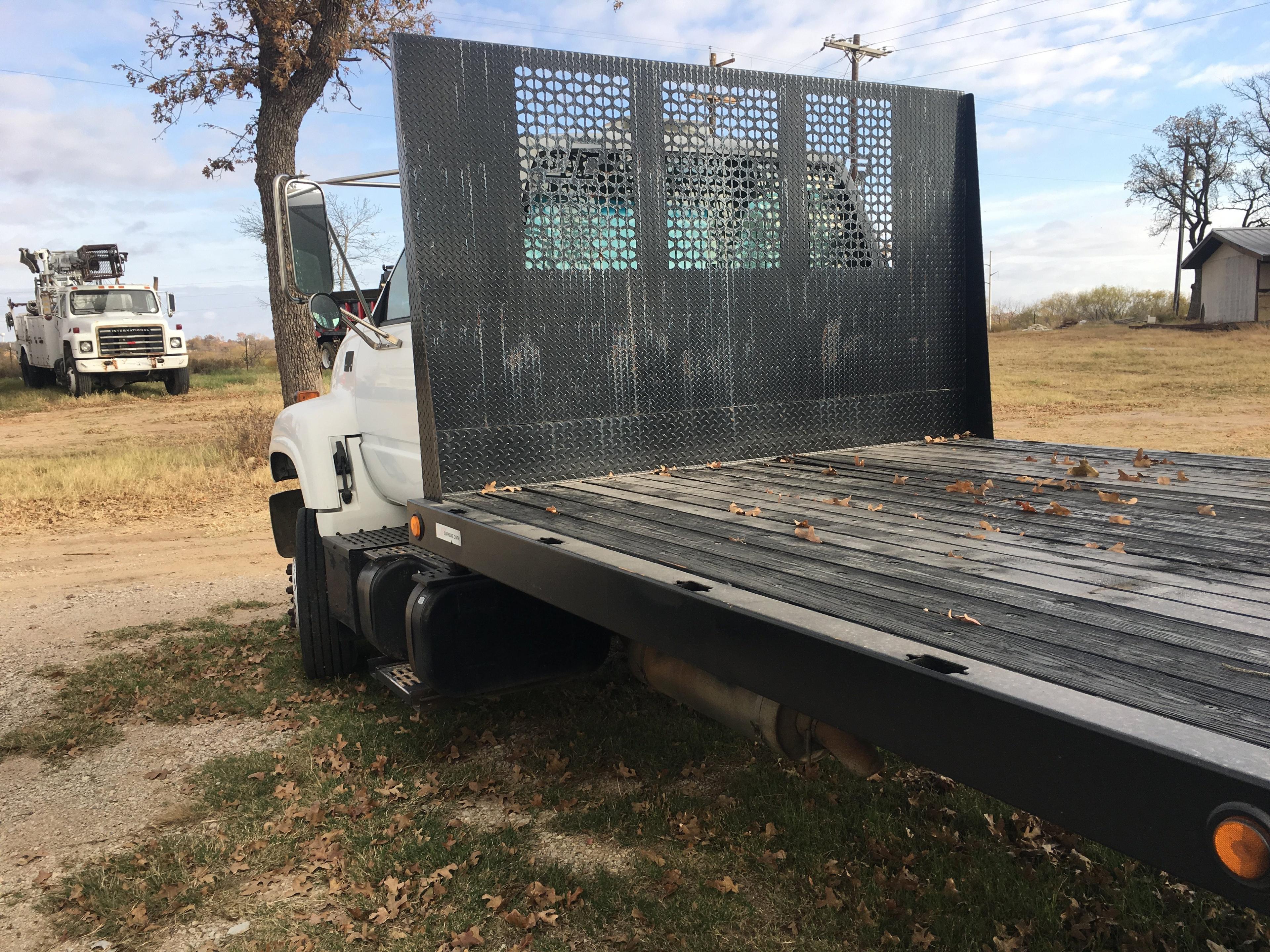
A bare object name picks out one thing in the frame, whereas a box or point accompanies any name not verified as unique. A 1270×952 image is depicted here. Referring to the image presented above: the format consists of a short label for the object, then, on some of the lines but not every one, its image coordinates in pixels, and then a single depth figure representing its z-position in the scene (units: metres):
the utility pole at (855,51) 27.38
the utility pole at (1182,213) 51.09
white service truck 25.34
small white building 39.41
